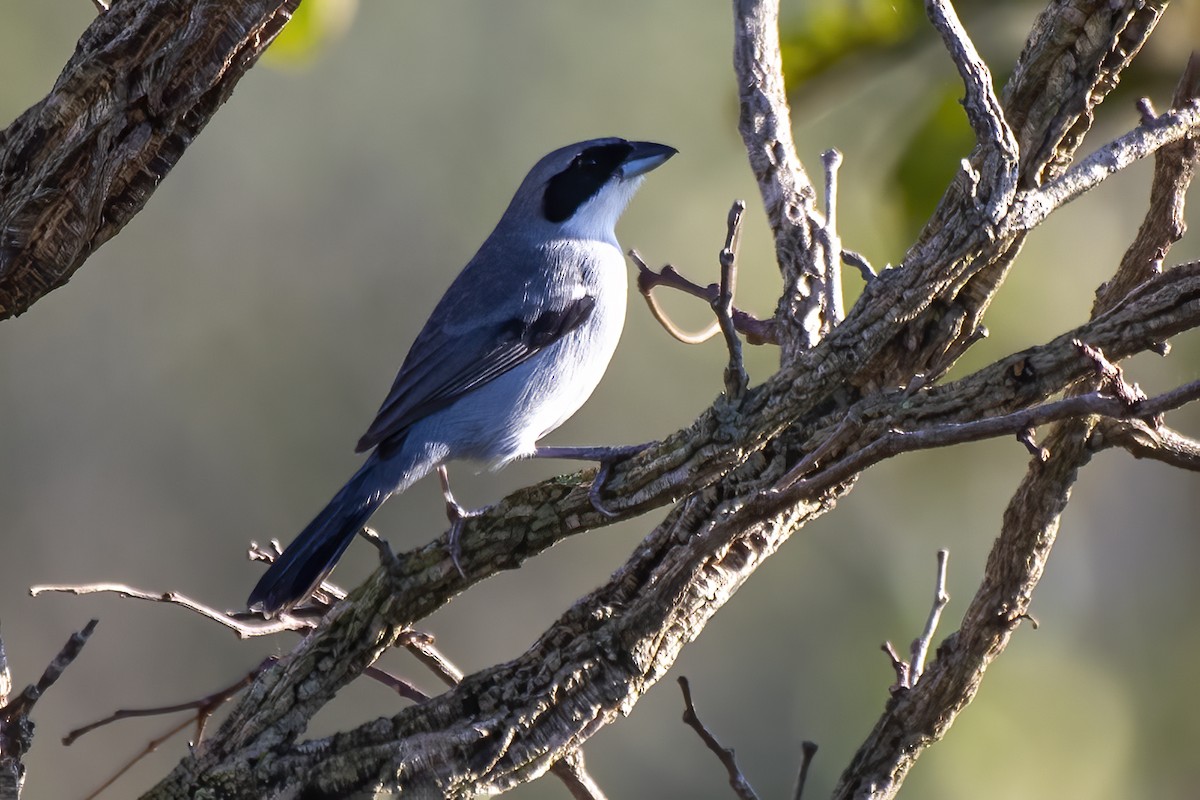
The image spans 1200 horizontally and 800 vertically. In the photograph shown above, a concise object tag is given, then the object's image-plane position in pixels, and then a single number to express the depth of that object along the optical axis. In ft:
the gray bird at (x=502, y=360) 26.13
